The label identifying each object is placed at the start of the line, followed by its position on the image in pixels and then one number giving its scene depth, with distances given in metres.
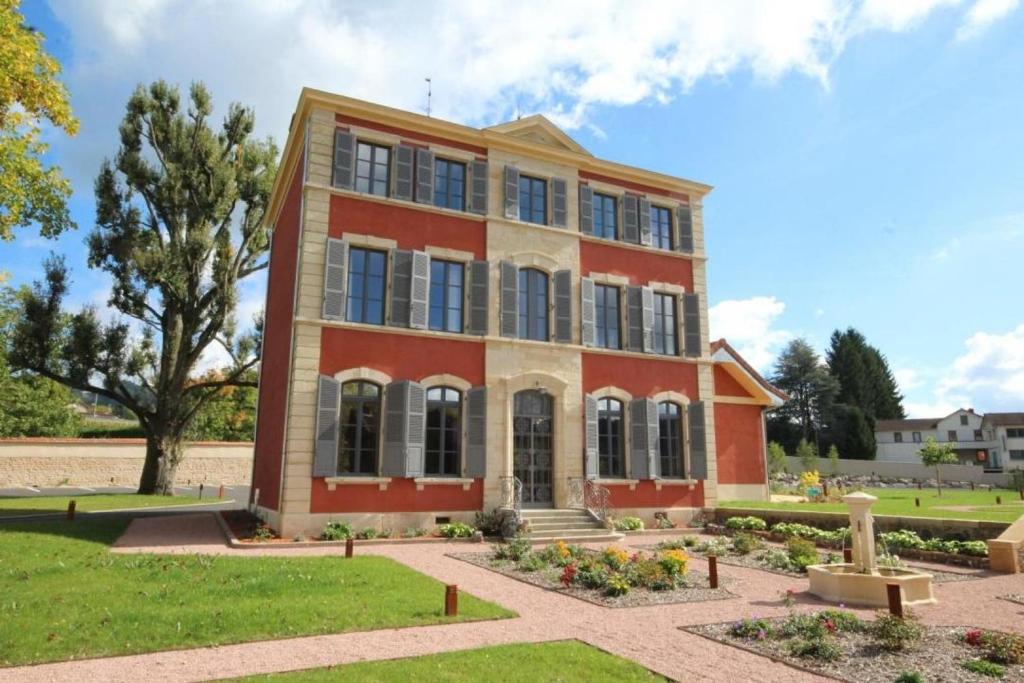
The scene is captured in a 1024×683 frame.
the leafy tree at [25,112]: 11.31
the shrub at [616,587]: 9.12
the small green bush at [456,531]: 14.89
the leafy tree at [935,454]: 38.25
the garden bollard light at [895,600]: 7.37
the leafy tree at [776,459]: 42.11
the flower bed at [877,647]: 5.82
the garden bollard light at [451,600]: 7.46
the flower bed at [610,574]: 9.14
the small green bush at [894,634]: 6.48
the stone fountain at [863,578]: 8.88
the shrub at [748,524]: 16.50
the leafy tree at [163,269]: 24.39
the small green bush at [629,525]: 17.06
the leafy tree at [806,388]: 61.25
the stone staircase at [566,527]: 15.33
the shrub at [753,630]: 6.92
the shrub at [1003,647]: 6.05
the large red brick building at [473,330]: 15.20
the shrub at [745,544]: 13.30
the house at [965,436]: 64.31
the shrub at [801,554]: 11.49
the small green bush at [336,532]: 14.12
